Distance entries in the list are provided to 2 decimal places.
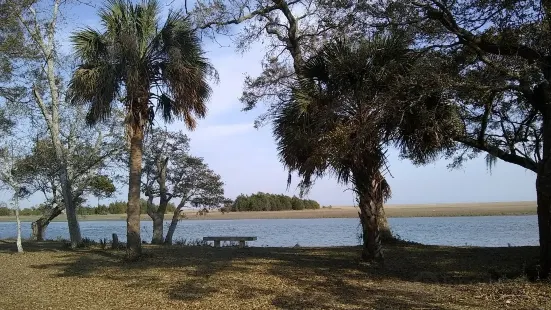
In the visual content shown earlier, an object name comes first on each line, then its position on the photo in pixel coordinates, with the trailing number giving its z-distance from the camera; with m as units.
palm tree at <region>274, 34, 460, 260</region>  10.08
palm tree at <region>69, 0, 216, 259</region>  12.91
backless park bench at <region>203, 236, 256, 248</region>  17.73
